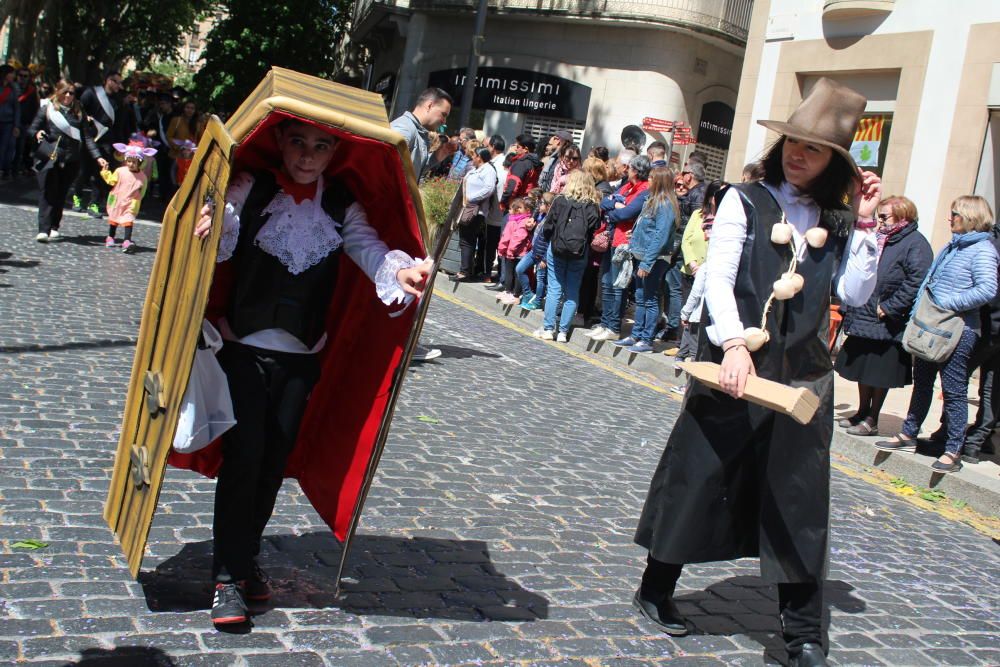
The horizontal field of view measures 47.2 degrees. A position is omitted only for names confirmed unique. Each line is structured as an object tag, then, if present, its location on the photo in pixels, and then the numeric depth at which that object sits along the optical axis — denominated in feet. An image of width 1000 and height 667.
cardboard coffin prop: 11.98
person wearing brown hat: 13.73
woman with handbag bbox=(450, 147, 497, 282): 48.11
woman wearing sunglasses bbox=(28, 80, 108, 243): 44.29
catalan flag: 52.70
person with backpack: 39.96
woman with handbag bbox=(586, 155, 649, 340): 40.45
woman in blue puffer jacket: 26.89
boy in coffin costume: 12.85
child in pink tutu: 46.60
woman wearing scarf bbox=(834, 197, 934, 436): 29.43
